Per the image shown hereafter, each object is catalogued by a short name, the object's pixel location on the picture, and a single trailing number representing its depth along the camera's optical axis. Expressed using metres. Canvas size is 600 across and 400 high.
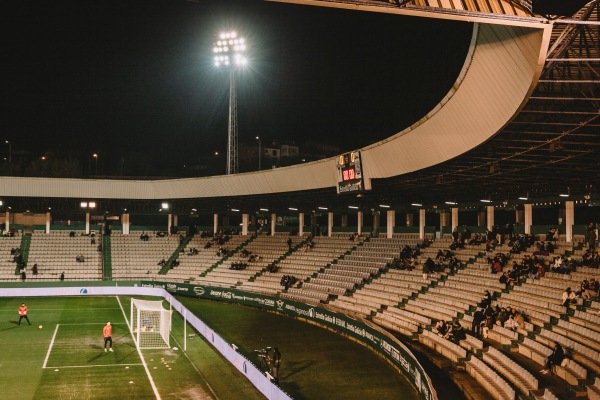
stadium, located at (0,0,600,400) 18.42
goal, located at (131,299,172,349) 29.73
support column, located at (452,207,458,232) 45.37
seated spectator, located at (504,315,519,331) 25.44
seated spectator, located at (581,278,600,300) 25.72
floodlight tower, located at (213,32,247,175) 52.41
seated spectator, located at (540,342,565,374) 20.36
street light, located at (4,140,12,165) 75.69
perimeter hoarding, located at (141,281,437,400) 22.01
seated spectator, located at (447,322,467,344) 26.36
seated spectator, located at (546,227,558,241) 34.84
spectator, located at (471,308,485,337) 26.83
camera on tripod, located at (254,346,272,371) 24.21
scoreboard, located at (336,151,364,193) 34.34
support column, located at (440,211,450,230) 48.24
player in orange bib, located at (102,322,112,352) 28.39
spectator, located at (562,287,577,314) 25.44
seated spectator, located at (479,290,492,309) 28.16
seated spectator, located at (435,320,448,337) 27.53
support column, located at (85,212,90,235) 64.38
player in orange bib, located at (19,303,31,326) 35.81
